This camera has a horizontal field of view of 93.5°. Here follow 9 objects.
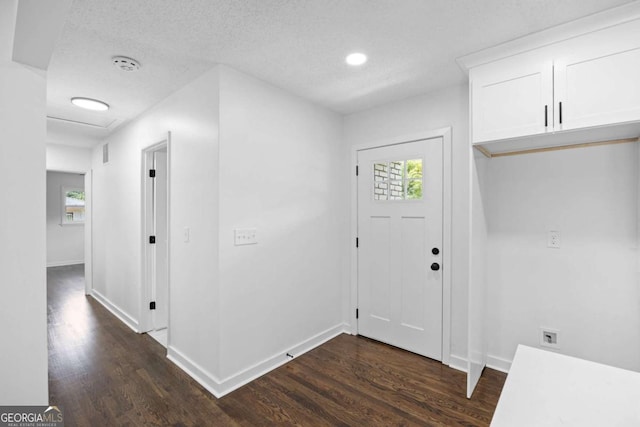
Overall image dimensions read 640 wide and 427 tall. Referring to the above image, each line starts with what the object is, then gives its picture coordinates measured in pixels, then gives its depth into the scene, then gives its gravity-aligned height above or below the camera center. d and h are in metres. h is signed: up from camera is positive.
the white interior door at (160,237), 3.41 -0.29
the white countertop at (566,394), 0.87 -0.59
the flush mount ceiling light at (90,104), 3.02 +1.12
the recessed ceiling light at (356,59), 2.21 +1.15
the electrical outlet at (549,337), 2.31 -0.98
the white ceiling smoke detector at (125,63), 2.24 +1.14
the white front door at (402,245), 2.81 -0.33
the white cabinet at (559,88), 1.69 +0.77
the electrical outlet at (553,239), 2.30 -0.21
